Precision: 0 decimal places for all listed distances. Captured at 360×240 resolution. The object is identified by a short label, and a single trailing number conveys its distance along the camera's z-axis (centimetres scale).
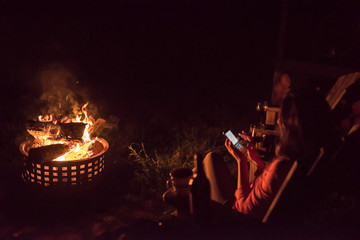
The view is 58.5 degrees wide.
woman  233
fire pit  365
